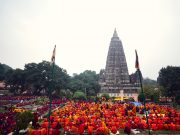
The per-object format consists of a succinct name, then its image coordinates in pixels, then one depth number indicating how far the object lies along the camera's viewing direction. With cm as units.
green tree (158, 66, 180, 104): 4828
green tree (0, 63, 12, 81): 8675
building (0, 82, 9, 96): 6297
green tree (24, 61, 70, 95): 5937
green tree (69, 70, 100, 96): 6450
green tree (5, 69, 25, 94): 6159
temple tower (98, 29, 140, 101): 7512
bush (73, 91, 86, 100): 5015
